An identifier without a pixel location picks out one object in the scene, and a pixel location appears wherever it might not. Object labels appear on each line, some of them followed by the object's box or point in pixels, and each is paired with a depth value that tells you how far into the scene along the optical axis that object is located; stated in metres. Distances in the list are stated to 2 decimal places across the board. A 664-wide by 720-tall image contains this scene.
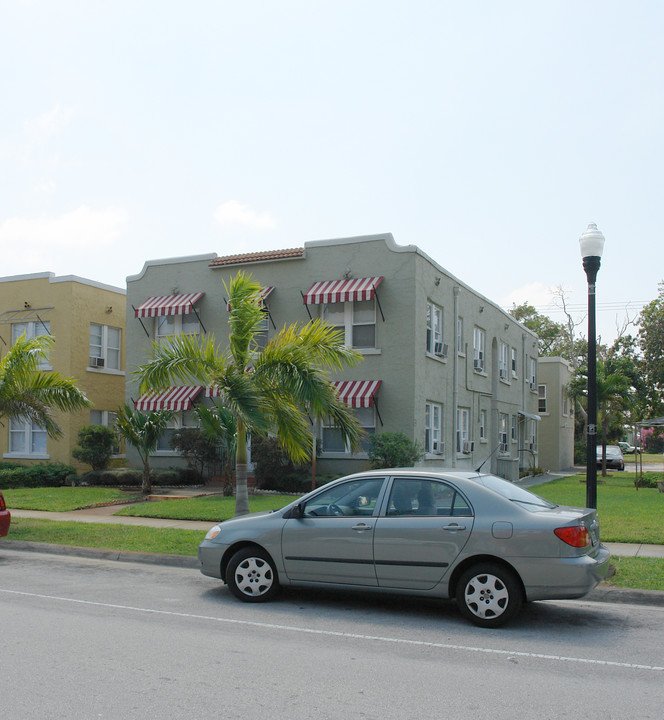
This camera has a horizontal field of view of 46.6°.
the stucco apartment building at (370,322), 21.27
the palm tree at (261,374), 11.91
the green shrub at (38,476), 22.91
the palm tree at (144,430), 20.61
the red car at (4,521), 12.09
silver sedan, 7.25
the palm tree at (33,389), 14.62
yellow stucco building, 26.02
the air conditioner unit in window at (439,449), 23.03
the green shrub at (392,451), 19.45
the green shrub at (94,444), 23.39
